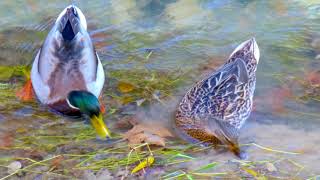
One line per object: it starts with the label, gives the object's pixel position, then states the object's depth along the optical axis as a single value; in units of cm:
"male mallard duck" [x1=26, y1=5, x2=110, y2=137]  1060
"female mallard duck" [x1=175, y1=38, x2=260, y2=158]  1018
